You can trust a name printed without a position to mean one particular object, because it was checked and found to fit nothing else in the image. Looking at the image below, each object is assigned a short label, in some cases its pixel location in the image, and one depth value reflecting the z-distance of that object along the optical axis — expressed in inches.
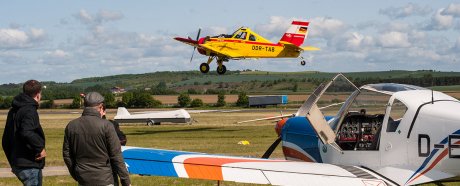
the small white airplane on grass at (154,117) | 2096.0
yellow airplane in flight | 1834.4
